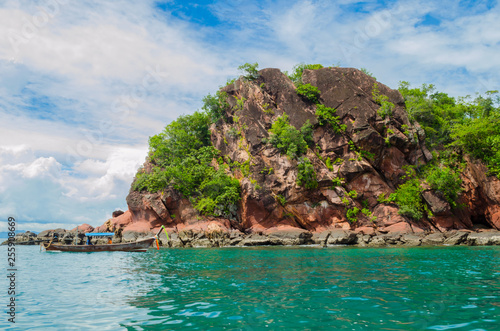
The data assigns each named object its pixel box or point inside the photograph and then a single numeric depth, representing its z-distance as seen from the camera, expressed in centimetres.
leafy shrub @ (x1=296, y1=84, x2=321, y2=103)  5747
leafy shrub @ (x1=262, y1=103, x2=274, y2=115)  5825
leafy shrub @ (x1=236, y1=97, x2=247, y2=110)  5875
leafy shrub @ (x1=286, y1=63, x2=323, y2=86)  6431
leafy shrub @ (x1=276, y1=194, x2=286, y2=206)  4891
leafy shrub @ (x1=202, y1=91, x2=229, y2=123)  6122
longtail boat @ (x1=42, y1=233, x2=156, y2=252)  3691
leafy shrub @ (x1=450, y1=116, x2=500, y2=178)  4667
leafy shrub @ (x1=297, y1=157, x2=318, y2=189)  4841
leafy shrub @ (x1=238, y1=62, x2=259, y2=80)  5950
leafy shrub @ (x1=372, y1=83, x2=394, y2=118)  5262
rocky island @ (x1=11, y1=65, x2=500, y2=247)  4588
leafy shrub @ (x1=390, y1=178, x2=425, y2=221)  4528
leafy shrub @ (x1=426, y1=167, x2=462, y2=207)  4581
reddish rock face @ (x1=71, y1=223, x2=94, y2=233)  6334
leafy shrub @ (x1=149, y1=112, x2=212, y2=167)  6047
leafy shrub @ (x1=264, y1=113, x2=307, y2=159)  5084
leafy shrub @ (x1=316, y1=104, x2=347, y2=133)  5366
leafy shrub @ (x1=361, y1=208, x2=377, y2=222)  4749
